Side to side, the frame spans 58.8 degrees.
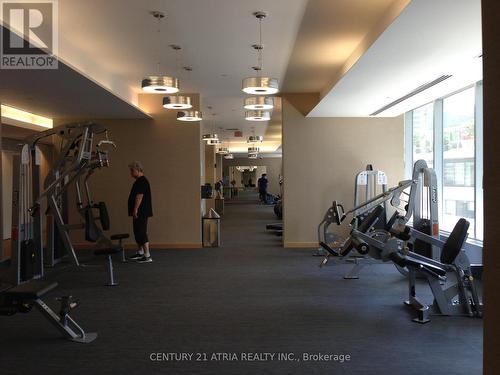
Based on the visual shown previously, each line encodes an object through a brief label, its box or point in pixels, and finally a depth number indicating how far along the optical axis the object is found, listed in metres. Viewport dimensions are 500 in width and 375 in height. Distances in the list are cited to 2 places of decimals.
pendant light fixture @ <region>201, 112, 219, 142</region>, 12.94
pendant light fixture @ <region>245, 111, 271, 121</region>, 8.28
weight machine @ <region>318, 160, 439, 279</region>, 5.78
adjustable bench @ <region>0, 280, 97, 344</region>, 3.61
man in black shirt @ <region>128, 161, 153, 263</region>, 7.19
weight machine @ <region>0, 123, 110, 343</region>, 5.39
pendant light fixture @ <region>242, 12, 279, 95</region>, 5.30
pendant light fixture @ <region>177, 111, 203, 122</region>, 7.78
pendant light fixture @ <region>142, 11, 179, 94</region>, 5.39
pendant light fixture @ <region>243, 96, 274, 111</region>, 6.43
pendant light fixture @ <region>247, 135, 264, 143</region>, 14.14
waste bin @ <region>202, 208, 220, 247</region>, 9.02
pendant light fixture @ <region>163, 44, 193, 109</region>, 6.72
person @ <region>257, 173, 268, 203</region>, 22.00
